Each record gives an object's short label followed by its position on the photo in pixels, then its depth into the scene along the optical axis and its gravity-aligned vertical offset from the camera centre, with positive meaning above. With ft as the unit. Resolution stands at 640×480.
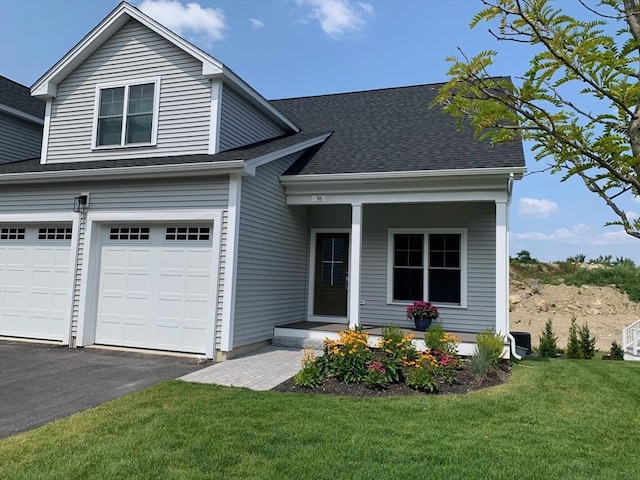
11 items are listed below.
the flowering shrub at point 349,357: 19.53 -3.74
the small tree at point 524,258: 104.37 +6.04
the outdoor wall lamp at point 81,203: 28.45 +3.93
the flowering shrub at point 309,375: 19.15 -4.45
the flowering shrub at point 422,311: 29.48 -2.24
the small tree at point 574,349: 33.99 -5.06
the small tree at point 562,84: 6.13 +2.97
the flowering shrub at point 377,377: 18.79 -4.34
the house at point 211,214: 26.22 +3.80
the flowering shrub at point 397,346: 21.33 -3.50
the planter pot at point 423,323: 29.66 -3.04
